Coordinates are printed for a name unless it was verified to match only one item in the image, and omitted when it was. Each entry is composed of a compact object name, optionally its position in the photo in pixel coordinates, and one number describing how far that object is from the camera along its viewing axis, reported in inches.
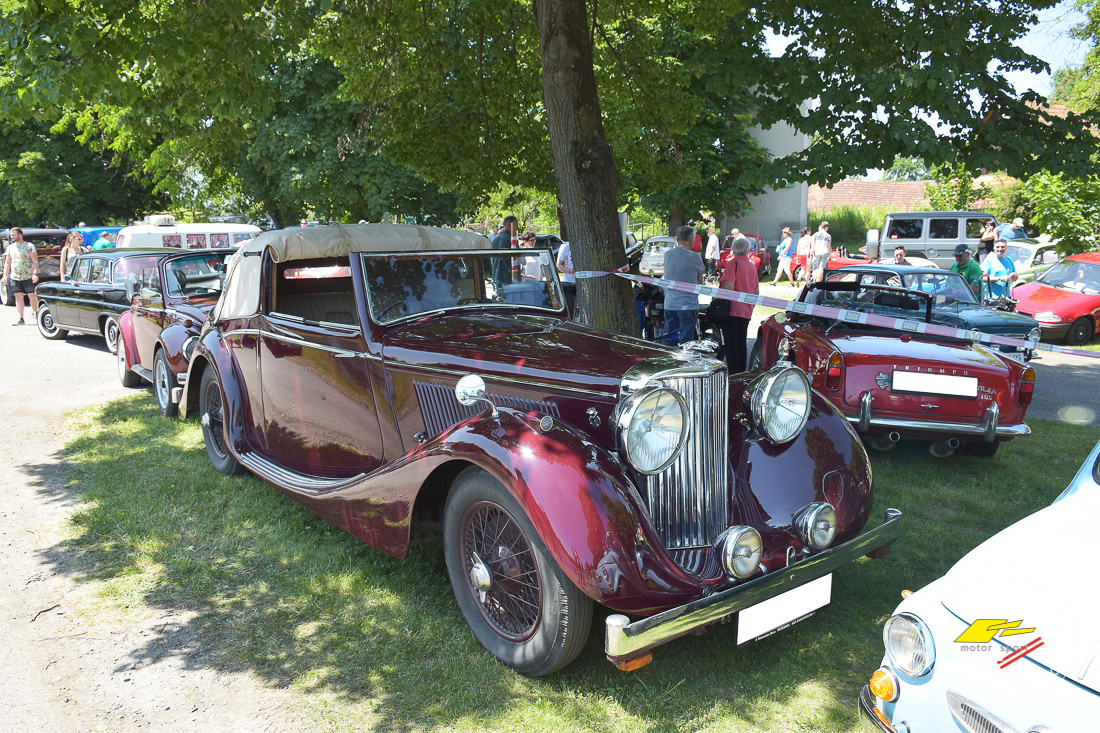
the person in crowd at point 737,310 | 346.9
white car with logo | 75.4
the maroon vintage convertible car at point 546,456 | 107.5
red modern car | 467.2
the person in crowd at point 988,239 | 601.9
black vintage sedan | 426.3
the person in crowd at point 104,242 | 691.3
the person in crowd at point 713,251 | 893.3
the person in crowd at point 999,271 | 484.4
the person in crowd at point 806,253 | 843.9
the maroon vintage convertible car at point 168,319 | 278.1
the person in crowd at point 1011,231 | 832.3
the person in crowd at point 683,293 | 362.6
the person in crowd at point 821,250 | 786.8
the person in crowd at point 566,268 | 460.1
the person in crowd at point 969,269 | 428.8
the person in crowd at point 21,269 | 550.6
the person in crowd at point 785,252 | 919.7
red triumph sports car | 215.9
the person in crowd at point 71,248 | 581.0
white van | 684.7
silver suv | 807.7
